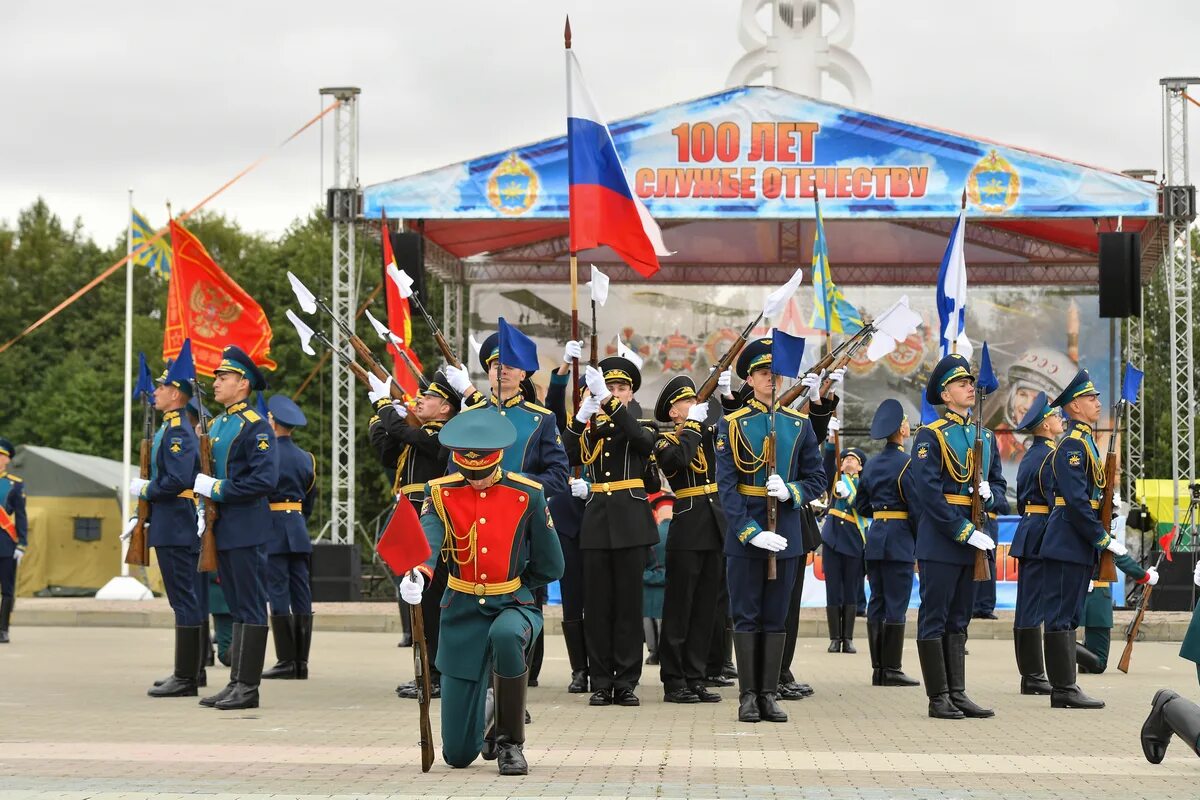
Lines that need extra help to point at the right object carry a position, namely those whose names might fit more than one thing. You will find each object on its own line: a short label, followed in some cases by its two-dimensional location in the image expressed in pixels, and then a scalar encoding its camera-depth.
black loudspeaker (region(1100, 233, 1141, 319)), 25.16
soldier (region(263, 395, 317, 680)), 13.99
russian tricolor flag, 12.11
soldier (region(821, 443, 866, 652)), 16.55
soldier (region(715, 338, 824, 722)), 10.93
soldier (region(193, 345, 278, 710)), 11.54
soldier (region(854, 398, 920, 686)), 14.20
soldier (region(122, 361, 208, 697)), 12.52
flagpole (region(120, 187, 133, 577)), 27.72
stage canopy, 25.22
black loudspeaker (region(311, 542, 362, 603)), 25.47
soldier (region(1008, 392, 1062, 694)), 12.31
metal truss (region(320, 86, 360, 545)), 25.17
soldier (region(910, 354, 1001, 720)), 11.25
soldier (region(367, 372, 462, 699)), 11.84
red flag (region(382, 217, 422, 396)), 16.39
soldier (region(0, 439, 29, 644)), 19.02
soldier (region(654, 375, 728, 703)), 12.42
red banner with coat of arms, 17.34
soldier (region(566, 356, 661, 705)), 12.02
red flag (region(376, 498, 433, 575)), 8.05
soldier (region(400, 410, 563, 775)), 8.31
